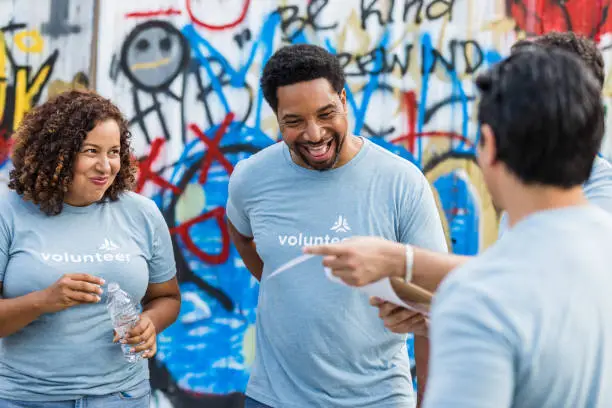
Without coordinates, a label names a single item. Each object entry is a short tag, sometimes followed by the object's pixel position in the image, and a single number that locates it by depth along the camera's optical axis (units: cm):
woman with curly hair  295
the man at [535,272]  137
